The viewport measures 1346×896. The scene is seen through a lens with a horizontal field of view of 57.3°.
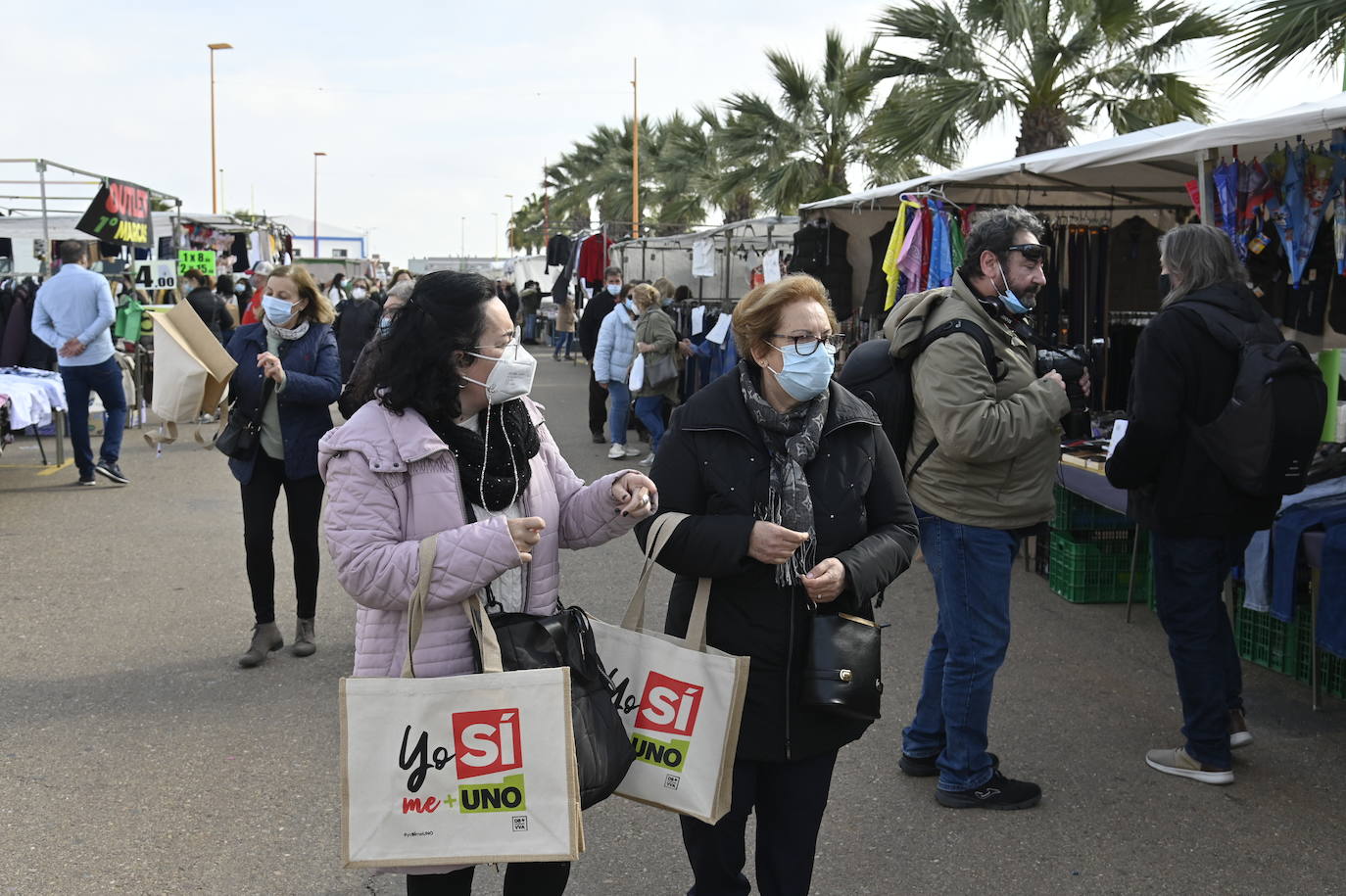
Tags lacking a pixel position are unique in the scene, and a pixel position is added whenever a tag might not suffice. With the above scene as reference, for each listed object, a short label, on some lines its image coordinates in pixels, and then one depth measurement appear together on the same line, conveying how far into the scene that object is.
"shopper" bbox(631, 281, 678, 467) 11.76
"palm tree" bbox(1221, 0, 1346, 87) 7.99
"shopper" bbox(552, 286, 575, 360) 28.36
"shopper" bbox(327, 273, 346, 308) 19.05
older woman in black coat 2.85
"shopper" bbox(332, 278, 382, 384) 11.23
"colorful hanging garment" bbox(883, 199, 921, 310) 8.78
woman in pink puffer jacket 2.48
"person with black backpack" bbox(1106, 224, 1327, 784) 3.98
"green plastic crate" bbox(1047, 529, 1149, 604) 6.77
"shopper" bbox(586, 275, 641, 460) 12.45
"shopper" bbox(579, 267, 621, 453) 14.64
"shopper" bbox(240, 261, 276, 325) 10.27
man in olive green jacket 3.78
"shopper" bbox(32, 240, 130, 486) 10.69
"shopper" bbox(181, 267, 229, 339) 14.34
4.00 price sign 16.86
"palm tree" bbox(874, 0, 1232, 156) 14.95
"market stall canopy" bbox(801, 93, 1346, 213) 5.06
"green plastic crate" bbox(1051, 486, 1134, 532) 6.80
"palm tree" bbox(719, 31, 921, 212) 22.98
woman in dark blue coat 5.58
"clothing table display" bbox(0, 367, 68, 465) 10.18
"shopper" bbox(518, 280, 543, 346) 35.16
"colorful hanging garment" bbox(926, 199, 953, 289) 8.63
